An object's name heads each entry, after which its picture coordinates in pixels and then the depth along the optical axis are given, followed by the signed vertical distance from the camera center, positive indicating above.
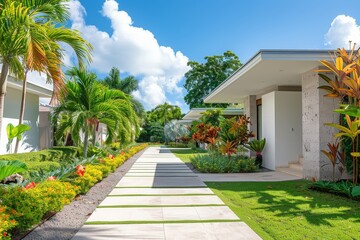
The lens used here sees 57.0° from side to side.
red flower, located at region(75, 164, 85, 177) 7.33 -0.66
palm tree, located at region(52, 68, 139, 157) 10.61 +1.12
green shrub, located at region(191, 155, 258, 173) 11.64 -0.71
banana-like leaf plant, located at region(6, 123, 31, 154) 8.17 +0.25
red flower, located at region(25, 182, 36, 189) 5.24 -0.73
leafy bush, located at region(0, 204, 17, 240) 3.60 -0.93
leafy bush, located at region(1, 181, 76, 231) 4.34 -0.86
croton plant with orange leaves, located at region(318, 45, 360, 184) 6.91 +1.32
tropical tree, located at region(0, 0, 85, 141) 5.08 +1.65
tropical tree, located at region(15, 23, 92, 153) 5.20 +1.60
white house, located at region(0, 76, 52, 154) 11.79 +1.20
